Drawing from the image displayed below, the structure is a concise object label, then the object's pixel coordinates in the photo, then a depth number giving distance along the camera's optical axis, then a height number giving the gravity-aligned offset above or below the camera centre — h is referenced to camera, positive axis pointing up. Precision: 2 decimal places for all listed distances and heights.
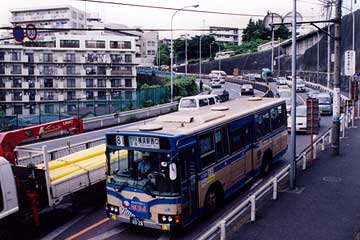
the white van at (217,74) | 95.01 +1.71
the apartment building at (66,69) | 58.94 +2.19
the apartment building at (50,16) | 96.81 +16.29
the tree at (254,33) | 126.34 +15.06
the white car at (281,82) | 60.50 -0.27
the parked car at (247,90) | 55.56 -1.27
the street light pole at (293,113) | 12.78 -1.04
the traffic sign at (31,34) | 18.66 +2.31
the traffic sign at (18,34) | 16.40 +2.05
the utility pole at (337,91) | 16.88 -0.49
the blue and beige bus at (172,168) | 9.14 -2.09
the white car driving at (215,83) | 69.90 -0.32
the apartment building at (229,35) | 154.12 +17.39
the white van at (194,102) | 27.56 -1.38
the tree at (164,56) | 121.12 +7.69
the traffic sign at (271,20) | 15.69 +2.33
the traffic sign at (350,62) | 28.39 +1.20
